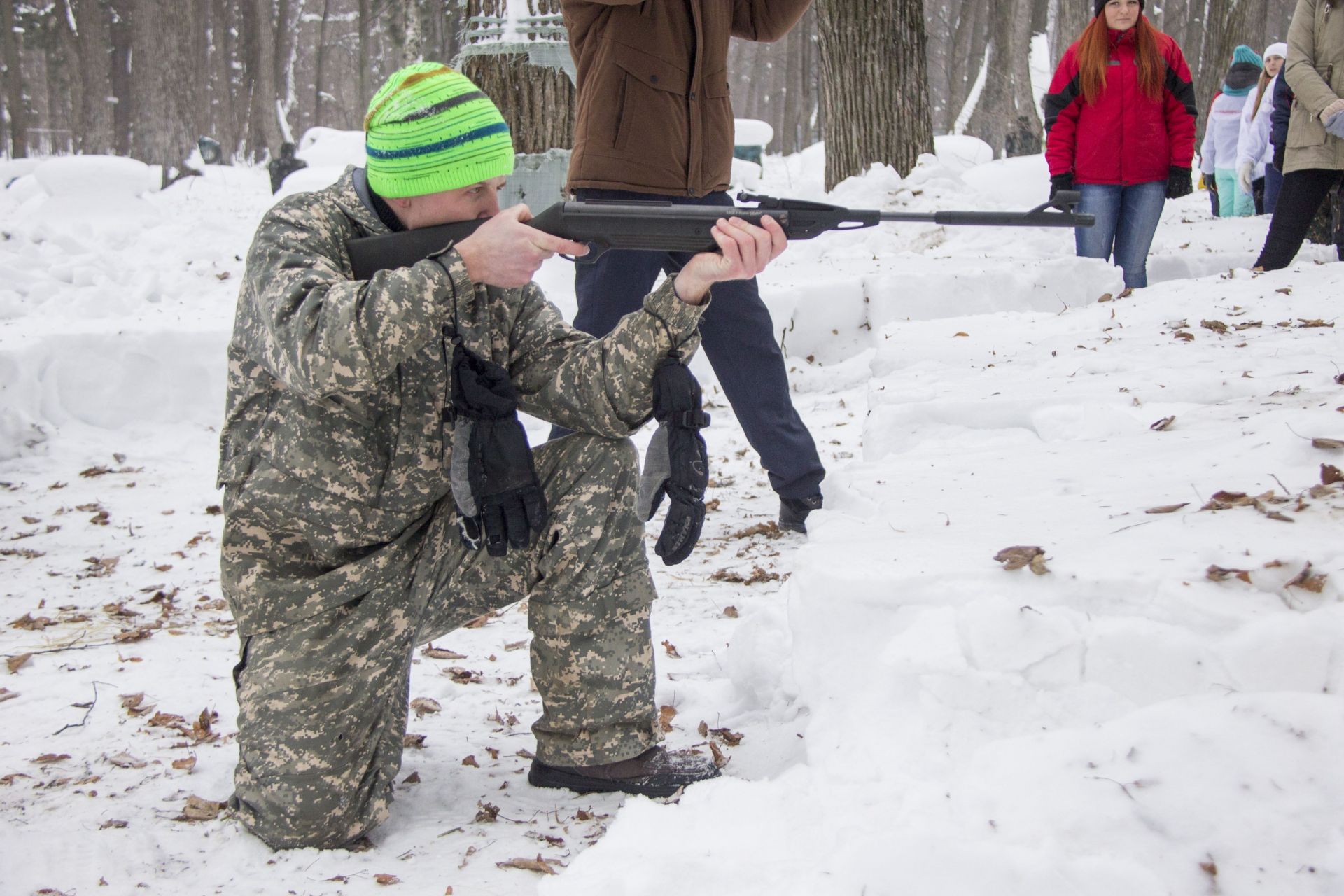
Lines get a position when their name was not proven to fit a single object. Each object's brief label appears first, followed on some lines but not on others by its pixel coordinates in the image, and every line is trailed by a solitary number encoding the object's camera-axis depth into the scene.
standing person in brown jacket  3.47
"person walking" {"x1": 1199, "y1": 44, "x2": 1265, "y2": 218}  10.87
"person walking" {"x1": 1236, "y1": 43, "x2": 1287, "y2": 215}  8.96
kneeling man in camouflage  2.12
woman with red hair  5.46
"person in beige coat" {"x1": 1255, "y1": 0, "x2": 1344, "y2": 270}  5.11
